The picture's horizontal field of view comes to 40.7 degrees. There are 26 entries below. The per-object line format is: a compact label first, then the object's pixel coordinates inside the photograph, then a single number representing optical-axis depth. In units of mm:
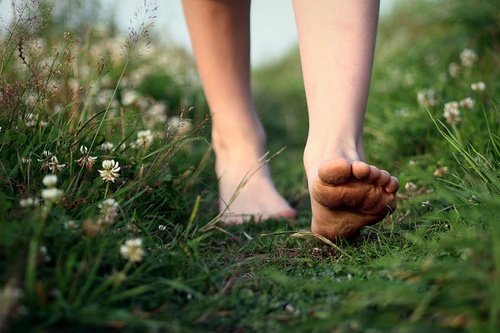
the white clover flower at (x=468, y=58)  3164
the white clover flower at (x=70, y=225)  1334
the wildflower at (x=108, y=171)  1706
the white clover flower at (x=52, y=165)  1644
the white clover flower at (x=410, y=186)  2092
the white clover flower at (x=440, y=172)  1975
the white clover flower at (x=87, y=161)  1721
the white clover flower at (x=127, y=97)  2712
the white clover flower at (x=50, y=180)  1386
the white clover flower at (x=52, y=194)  1333
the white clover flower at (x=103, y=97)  2899
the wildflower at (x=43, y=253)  1220
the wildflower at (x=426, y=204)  1870
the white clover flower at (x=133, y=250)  1281
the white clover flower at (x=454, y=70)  3029
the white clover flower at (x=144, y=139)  1998
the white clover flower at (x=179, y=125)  1841
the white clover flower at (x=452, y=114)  2219
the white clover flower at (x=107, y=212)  1358
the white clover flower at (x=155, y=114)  2794
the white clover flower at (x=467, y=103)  2299
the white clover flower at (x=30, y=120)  1787
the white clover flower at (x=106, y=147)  1867
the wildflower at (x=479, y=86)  2412
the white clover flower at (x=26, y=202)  1343
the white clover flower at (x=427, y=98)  2611
